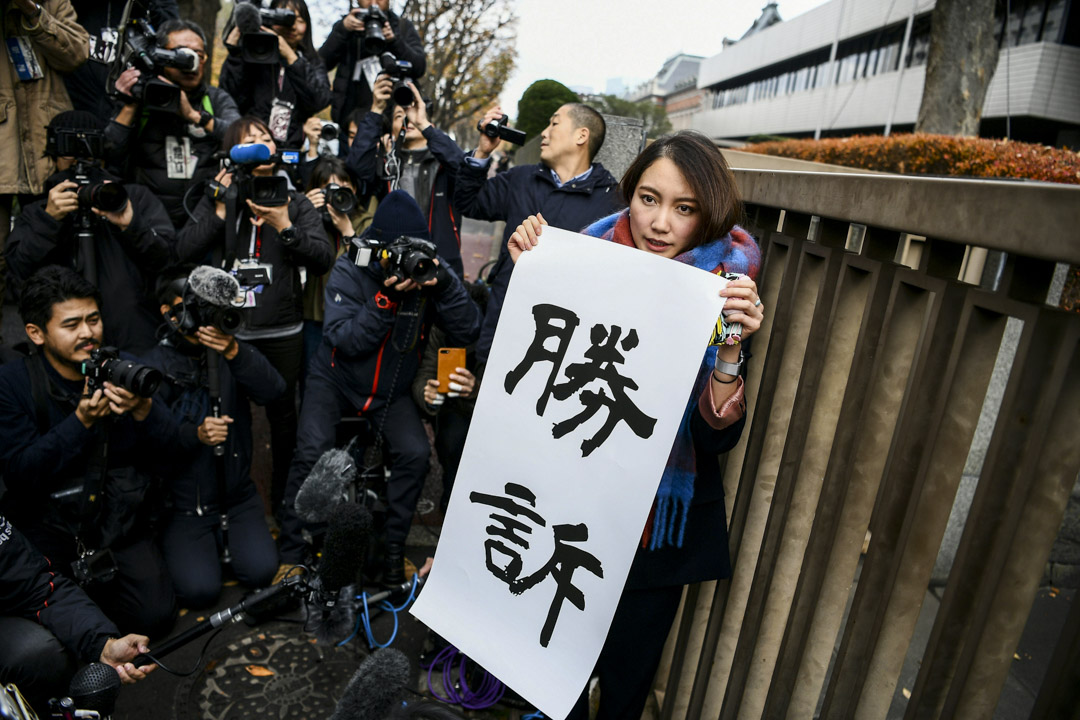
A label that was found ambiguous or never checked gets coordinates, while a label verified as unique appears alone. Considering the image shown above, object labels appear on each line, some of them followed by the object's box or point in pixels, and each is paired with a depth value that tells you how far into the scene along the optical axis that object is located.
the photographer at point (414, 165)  4.05
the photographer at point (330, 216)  4.02
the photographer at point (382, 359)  3.26
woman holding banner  1.64
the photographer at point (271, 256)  3.56
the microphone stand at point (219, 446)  3.15
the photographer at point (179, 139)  3.84
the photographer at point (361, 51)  4.62
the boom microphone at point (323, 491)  2.83
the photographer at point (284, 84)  4.52
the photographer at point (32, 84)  3.61
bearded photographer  2.65
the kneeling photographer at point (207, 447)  3.12
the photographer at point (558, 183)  3.35
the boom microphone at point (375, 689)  1.87
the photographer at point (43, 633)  2.27
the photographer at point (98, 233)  3.25
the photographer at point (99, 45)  4.23
